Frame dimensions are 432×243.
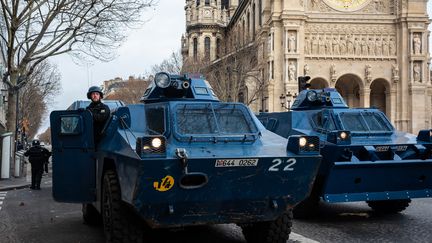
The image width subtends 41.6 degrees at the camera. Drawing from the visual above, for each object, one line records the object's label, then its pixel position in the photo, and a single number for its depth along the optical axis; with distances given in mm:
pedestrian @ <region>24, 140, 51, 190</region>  19703
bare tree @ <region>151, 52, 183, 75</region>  51656
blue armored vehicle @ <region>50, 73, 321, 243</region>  6301
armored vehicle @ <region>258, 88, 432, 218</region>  10180
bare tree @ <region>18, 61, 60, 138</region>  50125
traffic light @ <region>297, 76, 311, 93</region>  21953
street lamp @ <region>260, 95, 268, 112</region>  57938
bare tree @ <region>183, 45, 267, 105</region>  45031
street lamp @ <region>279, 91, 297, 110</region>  49394
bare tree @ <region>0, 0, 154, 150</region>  23516
